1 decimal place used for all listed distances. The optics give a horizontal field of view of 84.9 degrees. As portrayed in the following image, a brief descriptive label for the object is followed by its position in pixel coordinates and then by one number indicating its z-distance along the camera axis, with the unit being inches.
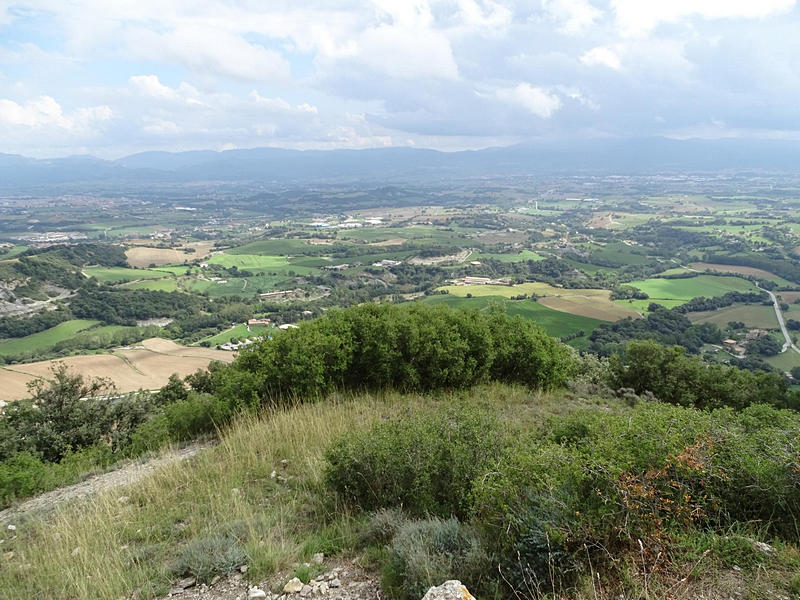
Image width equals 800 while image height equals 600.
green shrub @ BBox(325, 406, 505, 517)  157.2
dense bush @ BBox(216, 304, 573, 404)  344.8
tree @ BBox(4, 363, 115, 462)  427.5
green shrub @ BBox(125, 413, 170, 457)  333.1
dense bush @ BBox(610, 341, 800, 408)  470.9
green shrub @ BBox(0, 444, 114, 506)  260.7
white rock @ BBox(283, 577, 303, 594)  126.0
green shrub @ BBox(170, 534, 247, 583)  136.6
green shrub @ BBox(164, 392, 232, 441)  324.5
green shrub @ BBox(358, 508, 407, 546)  146.9
